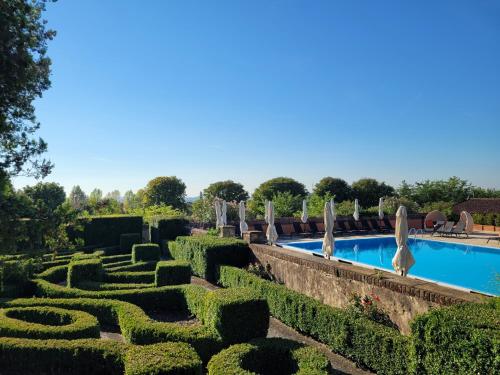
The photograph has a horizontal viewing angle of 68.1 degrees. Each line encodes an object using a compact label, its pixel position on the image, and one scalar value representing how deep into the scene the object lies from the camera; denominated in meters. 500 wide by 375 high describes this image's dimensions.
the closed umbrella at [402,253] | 9.05
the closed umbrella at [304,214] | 25.42
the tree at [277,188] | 54.25
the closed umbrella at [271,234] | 17.17
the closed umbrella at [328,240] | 12.63
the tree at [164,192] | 54.53
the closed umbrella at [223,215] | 22.23
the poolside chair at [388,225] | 28.23
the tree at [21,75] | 5.29
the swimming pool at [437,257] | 15.14
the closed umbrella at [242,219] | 21.16
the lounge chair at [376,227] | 27.65
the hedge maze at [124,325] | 6.55
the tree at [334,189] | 49.72
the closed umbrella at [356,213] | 27.45
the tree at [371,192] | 49.12
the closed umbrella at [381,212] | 28.05
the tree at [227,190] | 60.33
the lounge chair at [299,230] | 25.81
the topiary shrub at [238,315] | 7.63
